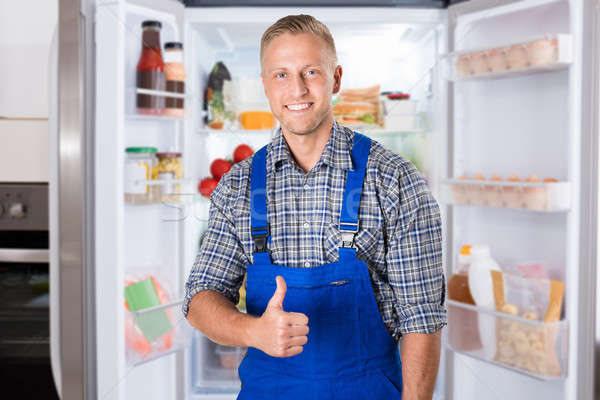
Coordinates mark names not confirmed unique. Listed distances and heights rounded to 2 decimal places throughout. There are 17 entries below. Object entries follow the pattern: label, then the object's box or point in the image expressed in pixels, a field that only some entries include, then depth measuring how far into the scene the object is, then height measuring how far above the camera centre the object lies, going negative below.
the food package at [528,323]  1.70 -0.42
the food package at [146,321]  1.79 -0.44
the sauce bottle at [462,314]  1.88 -0.43
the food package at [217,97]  2.02 +0.35
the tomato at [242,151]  2.04 +0.15
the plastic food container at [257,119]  2.00 +0.26
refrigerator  1.61 +0.12
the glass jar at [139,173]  1.75 +0.06
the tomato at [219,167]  2.03 +0.09
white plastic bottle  1.83 -0.34
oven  1.69 -0.32
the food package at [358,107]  2.00 +0.31
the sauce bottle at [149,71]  1.78 +0.39
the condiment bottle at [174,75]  1.81 +0.39
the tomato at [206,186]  1.95 +0.02
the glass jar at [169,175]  1.83 +0.05
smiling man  1.11 -0.14
